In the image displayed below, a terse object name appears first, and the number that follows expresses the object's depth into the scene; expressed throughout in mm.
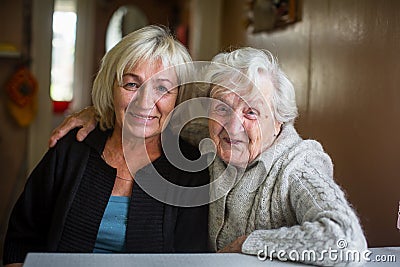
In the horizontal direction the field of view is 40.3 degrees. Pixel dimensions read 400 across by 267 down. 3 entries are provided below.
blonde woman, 1317
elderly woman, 1140
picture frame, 2100
